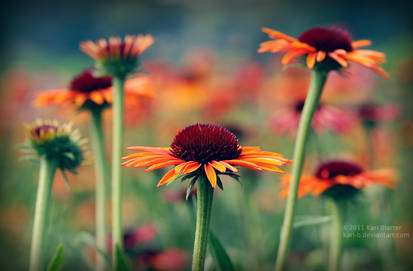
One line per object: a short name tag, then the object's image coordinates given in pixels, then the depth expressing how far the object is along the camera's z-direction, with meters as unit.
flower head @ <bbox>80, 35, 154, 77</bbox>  0.66
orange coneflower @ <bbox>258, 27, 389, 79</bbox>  0.62
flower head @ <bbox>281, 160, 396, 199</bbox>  0.66
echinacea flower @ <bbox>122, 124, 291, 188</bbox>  0.58
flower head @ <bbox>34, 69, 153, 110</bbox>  0.68
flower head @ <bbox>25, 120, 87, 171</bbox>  0.64
